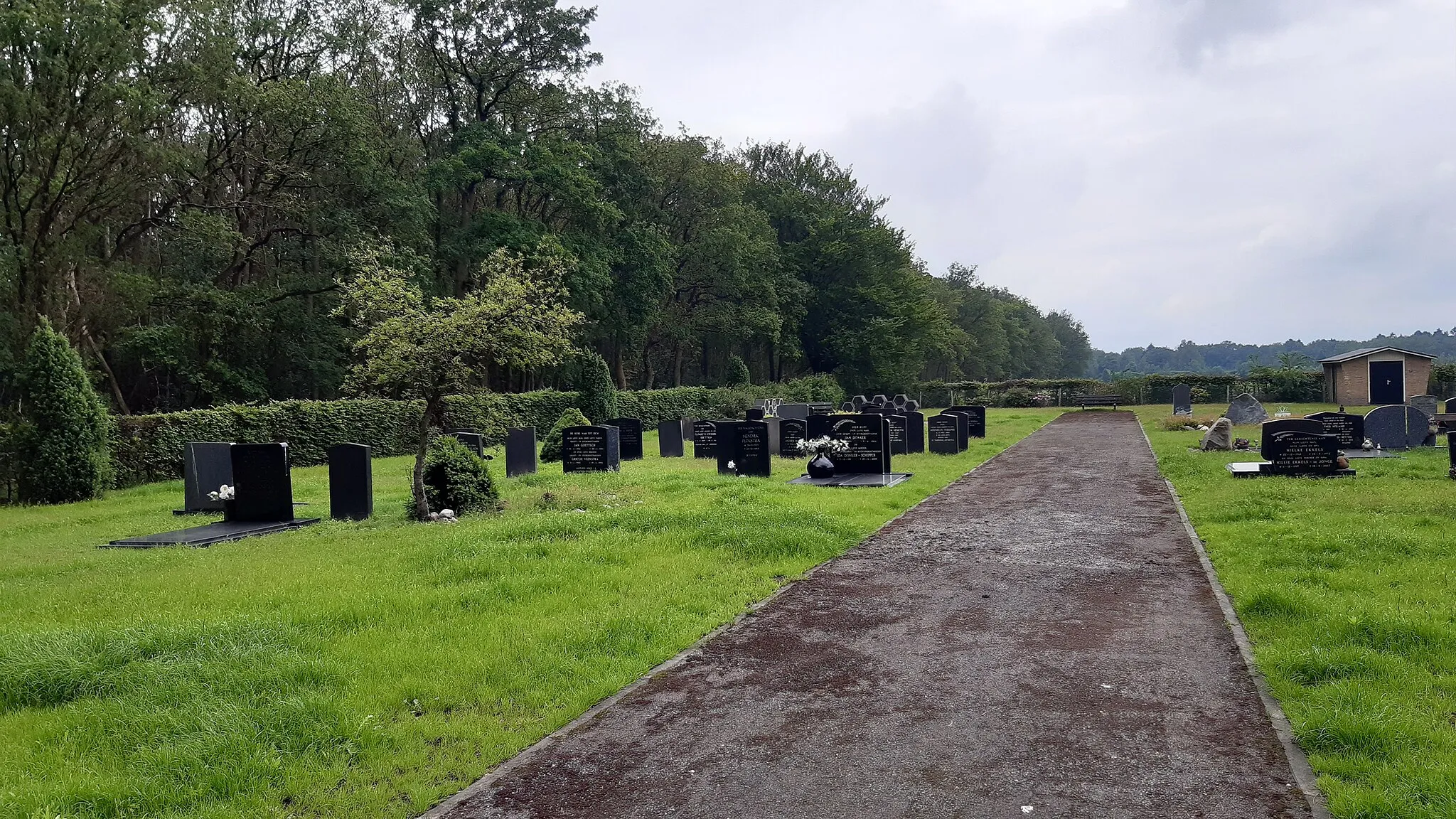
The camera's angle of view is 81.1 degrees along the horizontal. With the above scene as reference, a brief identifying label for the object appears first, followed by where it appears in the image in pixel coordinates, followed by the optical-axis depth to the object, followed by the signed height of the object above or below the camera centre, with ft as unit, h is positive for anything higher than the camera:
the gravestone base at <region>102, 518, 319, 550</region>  36.73 -4.85
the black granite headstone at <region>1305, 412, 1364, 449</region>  58.95 -2.66
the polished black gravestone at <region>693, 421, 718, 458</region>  72.43 -2.54
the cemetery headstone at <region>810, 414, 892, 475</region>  52.90 -2.50
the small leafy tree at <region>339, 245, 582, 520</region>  37.40 +3.71
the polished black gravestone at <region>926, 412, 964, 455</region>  71.72 -2.82
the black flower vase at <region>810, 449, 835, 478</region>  52.80 -3.81
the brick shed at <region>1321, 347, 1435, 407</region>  126.62 +1.88
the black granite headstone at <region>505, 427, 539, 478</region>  60.23 -2.50
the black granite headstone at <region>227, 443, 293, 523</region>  41.22 -2.86
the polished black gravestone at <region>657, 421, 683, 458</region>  75.66 -2.49
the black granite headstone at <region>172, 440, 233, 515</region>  45.16 -2.67
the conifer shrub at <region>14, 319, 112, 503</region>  51.21 +0.27
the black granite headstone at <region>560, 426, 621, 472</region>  58.85 -2.43
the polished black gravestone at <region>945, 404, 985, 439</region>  90.72 -2.24
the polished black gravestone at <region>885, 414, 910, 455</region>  71.41 -2.58
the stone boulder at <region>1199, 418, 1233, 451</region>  66.69 -3.46
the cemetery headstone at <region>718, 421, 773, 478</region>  54.95 -2.68
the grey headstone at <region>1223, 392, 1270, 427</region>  95.35 -2.16
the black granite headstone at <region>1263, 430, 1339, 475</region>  47.80 -3.56
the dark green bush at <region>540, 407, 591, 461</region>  69.36 -1.24
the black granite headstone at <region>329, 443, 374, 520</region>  41.63 -2.93
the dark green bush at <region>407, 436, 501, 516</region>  41.11 -3.22
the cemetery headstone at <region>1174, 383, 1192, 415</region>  124.26 -0.84
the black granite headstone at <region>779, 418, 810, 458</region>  67.56 -2.19
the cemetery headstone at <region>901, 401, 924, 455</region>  72.18 -2.52
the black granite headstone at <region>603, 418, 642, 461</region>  71.92 -2.24
